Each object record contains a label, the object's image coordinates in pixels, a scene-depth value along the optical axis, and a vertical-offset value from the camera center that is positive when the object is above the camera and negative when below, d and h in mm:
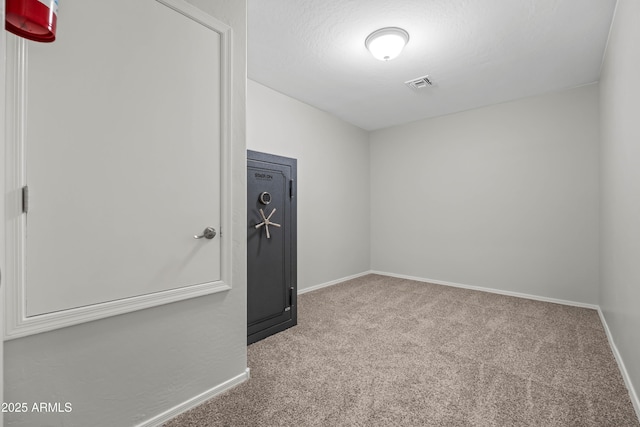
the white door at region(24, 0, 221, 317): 1150 +271
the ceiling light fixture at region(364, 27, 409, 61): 2326 +1411
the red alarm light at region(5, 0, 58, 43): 930 +642
